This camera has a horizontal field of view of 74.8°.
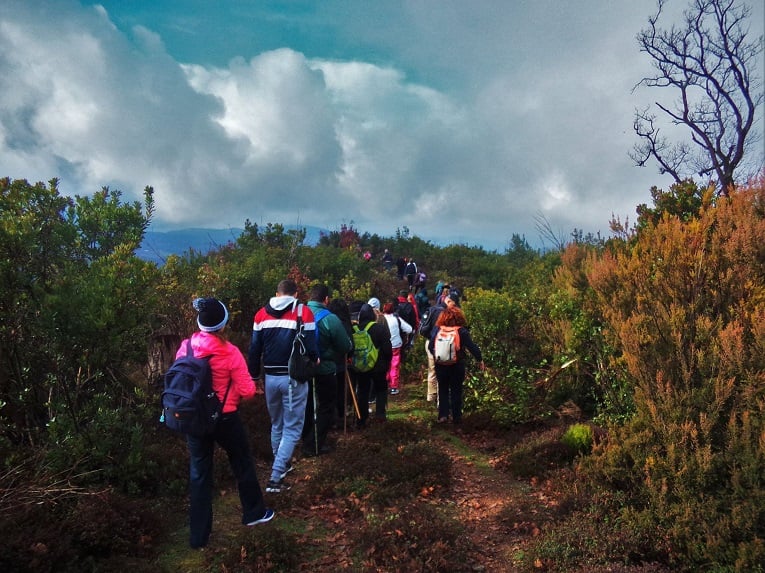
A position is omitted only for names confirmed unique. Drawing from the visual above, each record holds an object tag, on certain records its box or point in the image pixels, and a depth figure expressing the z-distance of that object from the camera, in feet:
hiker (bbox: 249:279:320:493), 18.35
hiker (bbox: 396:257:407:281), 82.04
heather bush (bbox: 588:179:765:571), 12.85
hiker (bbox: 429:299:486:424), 24.30
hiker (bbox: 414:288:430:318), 57.82
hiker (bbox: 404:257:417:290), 75.05
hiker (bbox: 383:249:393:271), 88.69
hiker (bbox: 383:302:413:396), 31.12
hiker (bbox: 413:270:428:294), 71.46
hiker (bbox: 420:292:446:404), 26.84
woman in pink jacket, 14.17
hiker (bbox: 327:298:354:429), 23.67
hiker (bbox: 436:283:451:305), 37.78
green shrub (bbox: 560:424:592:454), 19.61
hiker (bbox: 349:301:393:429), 25.07
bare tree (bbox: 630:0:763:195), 59.52
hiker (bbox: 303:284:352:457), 21.25
